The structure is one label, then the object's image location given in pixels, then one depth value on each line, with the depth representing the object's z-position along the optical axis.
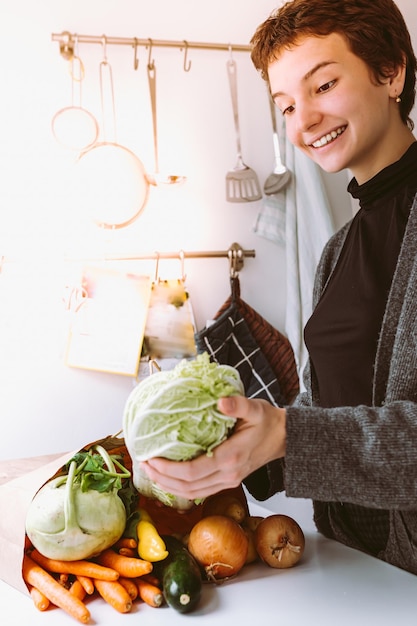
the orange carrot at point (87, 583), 0.90
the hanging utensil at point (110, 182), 1.87
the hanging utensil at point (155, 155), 1.90
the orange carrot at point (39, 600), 0.89
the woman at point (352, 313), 0.80
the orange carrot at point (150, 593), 0.88
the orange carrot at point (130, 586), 0.89
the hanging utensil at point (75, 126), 1.86
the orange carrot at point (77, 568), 0.90
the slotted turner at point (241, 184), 2.02
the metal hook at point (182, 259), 1.99
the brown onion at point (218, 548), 0.92
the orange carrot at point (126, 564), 0.90
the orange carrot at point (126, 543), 0.94
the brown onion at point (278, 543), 0.97
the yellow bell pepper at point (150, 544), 0.91
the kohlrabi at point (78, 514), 0.90
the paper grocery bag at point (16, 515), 0.94
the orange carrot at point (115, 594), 0.87
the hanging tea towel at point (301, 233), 1.98
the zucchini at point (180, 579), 0.84
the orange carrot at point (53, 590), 0.86
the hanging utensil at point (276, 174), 2.02
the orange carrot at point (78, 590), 0.90
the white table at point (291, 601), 0.84
